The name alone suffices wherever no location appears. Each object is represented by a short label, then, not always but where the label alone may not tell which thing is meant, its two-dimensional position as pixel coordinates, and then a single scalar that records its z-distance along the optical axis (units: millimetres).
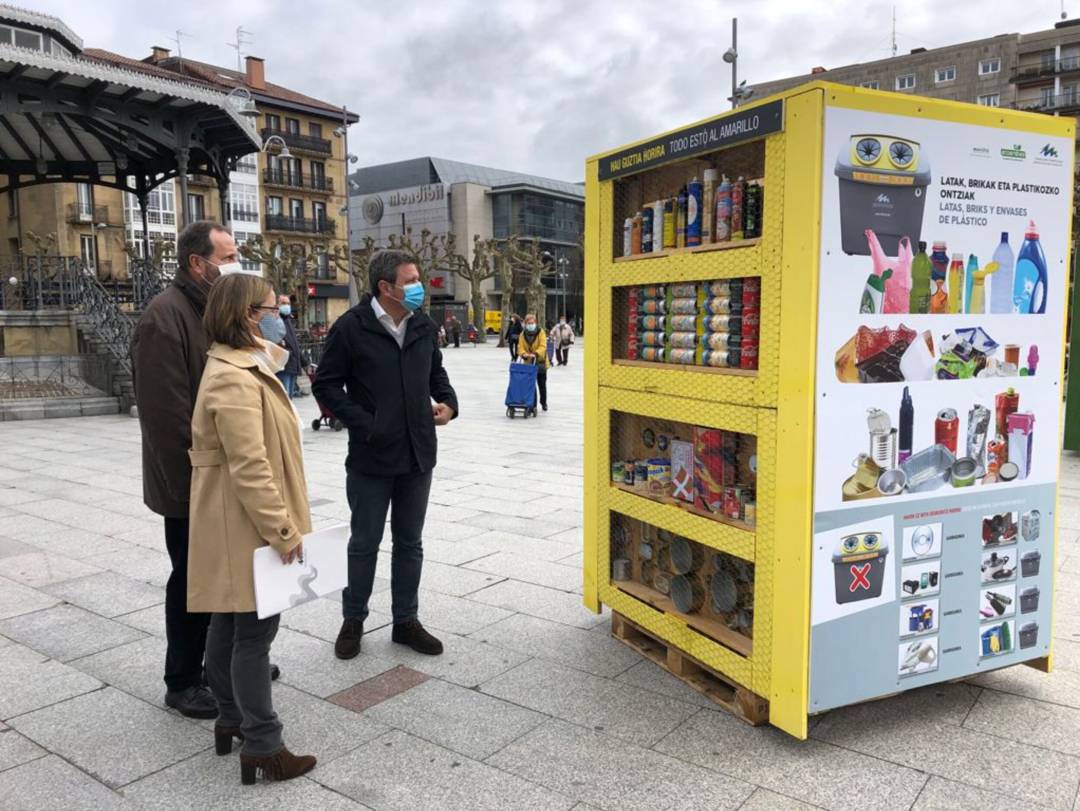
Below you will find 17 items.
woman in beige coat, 2799
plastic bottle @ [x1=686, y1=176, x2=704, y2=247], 3670
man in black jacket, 3941
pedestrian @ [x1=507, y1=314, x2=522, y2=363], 21188
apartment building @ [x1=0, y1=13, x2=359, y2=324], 41719
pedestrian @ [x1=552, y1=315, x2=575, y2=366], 26438
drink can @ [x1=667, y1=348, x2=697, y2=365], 3758
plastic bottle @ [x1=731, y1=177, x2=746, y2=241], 3410
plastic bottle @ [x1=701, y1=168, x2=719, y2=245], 3610
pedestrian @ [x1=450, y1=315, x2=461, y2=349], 41500
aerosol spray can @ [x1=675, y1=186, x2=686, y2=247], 3773
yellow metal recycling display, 3043
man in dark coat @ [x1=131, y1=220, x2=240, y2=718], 3246
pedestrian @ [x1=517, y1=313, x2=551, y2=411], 13773
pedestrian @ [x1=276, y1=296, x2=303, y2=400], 11578
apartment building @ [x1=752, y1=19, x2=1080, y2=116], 60312
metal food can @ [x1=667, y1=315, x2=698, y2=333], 3746
